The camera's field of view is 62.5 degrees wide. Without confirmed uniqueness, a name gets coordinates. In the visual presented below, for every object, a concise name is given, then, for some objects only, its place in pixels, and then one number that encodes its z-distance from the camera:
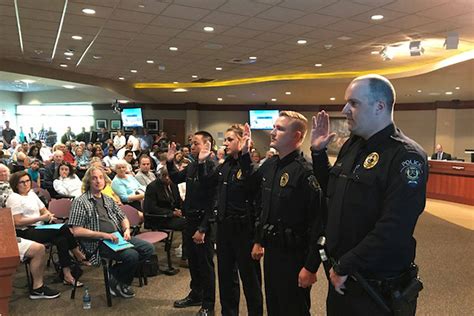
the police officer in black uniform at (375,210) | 1.44
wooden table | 9.30
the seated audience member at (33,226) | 3.85
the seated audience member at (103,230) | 3.58
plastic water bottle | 3.43
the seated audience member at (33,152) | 8.92
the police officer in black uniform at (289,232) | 2.21
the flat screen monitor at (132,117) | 16.95
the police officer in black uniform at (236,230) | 2.81
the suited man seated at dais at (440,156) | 10.99
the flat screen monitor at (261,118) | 17.31
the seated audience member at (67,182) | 5.74
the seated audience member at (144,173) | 6.07
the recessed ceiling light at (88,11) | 5.14
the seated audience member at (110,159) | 8.71
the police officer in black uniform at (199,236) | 3.22
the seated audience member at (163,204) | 4.73
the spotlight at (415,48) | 6.21
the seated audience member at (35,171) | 6.41
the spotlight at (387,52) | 6.83
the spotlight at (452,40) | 5.74
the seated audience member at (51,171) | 6.20
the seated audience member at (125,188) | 5.41
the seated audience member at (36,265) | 3.53
